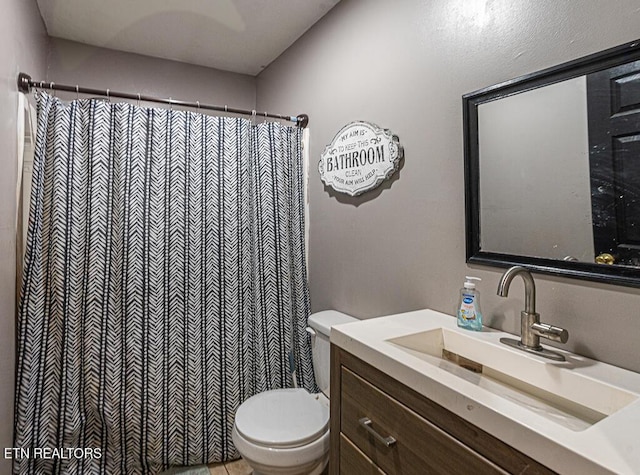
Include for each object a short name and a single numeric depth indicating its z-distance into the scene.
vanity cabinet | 0.71
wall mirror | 0.92
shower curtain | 1.65
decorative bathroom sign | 1.61
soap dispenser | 1.20
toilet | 1.40
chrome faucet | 1.00
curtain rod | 1.62
